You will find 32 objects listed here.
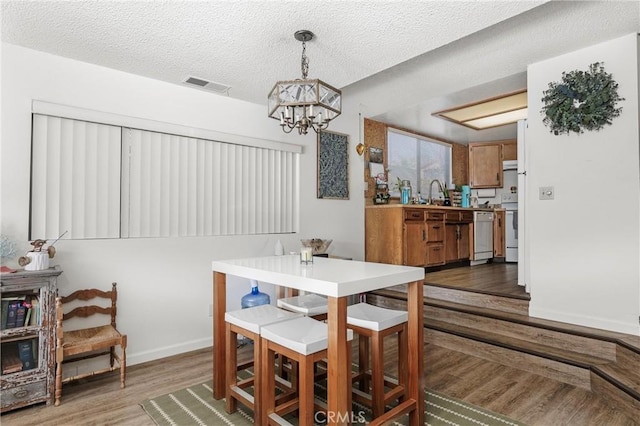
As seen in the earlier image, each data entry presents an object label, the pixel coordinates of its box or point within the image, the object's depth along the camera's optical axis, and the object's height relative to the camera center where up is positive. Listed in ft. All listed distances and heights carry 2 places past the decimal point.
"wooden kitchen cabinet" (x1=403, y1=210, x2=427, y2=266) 15.50 -0.88
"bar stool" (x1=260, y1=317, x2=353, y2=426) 6.02 -2.26
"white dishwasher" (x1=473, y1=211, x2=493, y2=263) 19.57 -0.92
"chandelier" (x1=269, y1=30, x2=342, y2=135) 7.15 +2.22
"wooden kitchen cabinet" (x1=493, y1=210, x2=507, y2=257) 20.89 -0.72
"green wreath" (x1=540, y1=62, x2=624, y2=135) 9.54 +3.08
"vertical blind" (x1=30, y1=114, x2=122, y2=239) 9.18 +0.98
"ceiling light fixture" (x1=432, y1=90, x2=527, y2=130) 14.19 +4.51
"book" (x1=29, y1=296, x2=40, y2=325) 8.09 -2.03
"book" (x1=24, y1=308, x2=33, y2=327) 8.01 -2.14
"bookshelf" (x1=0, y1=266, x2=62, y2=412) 7.71 -2.54
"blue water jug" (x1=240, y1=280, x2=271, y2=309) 11.77 -2.55
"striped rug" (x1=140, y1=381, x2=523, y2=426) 7.29 -3.96
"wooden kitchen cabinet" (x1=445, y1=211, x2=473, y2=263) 18.06 -0.88
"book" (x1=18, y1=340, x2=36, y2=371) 7.98 -2.92
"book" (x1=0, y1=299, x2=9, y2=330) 7.76 -1.94
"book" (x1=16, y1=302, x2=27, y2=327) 7.92 -2.04
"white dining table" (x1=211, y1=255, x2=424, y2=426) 5.72 -1.41
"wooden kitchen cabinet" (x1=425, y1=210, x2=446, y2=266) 16.71 -0.89
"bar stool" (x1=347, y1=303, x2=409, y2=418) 7.00 -2.28
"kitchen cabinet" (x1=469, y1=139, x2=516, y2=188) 21.52 +3.37
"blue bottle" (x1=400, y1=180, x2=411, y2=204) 17.38 +1.11
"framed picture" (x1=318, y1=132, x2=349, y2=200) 14.86 +2.11
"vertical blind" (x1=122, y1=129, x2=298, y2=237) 10.68 +0.96
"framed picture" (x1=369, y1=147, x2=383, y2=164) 17.10 +2.87
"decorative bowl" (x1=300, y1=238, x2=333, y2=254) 13.60 -0.99
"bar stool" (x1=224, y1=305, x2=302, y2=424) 6.89 -2.42
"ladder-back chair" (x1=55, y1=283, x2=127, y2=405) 8.15 -2.79
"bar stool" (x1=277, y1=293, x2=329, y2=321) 8.38 -2.00
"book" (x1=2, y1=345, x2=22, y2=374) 7.74 -2.99
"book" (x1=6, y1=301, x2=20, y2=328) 7.83 -2.02
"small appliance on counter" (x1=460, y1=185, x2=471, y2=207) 20.92 +1.12
